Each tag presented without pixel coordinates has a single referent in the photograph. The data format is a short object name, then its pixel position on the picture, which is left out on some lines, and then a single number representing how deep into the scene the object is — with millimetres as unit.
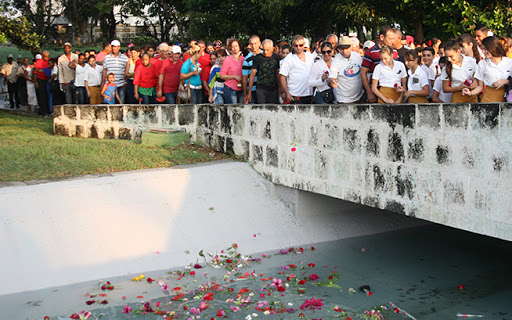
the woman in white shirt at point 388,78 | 7688
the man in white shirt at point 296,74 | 9281
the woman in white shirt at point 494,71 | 6289
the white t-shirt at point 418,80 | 7660
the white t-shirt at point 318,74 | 9070
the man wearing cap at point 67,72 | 14930
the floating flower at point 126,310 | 5910
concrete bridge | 5316
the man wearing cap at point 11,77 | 18828
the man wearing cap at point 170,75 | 11711
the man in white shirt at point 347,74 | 8297
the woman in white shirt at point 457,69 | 6817
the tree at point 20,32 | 12828
